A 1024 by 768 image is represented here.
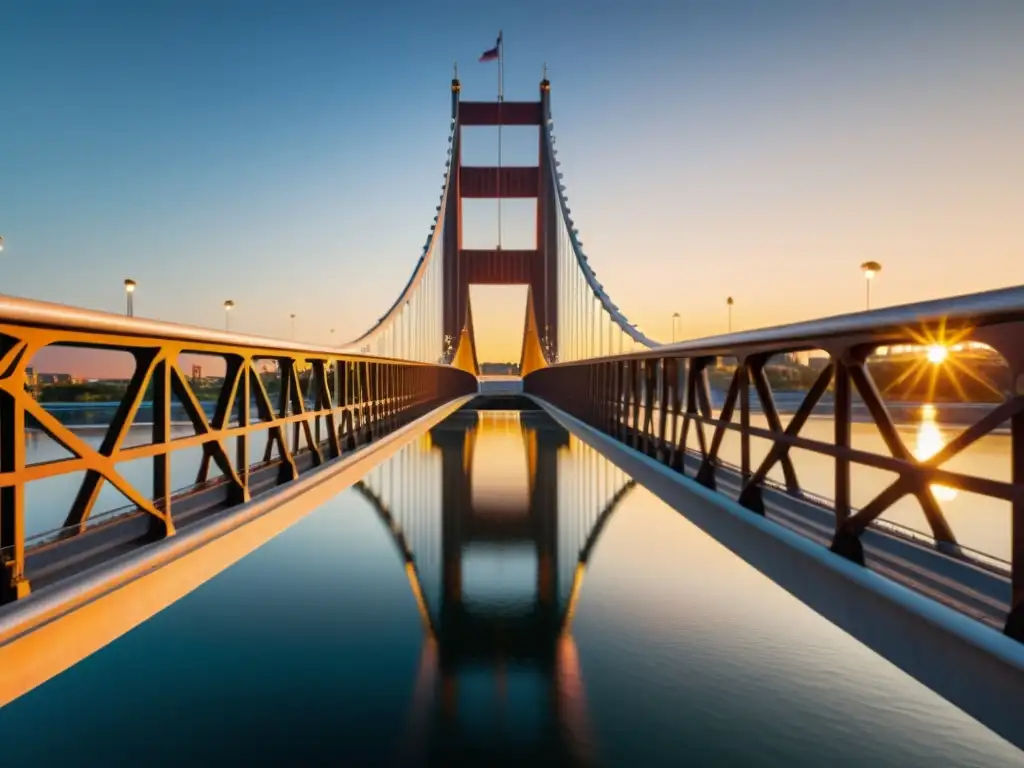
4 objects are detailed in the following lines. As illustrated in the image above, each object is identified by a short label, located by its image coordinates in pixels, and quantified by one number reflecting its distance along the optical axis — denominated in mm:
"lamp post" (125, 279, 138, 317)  19894
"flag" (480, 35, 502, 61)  48000
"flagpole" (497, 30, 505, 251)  52181
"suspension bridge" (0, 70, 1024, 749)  3324
